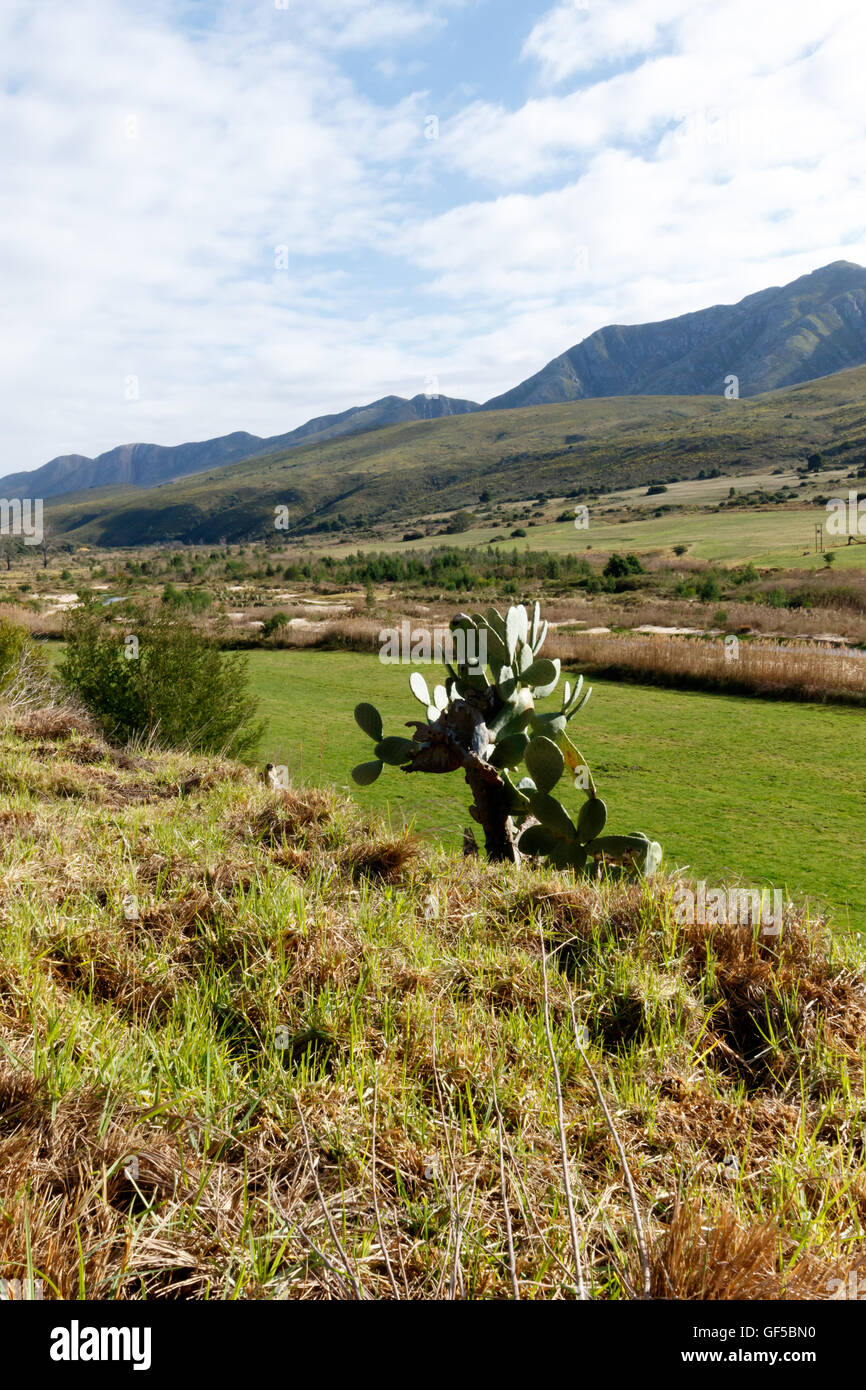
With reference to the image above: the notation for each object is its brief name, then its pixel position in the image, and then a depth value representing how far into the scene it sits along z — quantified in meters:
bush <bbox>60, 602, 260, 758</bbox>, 9.91
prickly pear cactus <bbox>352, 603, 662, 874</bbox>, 3.97
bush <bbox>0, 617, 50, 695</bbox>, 10.38
